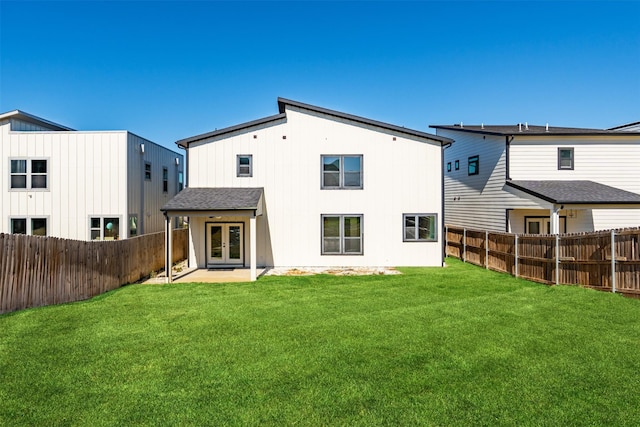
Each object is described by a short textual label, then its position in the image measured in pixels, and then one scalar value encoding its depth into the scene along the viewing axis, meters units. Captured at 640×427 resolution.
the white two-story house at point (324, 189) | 15.72
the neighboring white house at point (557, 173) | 16.81
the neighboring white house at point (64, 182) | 16.02
